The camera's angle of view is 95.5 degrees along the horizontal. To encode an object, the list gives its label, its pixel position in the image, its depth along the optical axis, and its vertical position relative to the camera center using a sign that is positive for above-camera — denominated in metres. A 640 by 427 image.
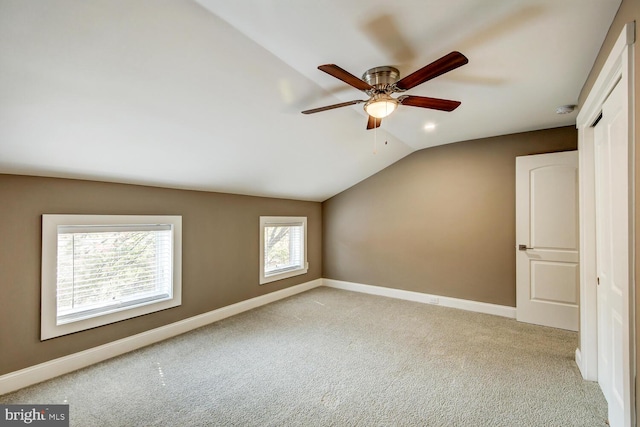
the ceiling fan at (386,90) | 1.76 +0.83
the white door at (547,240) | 3.31 -0.28
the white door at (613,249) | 1.38 -0.20
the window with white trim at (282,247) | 4.34 -0.51
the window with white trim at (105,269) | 2.37 -0.49
